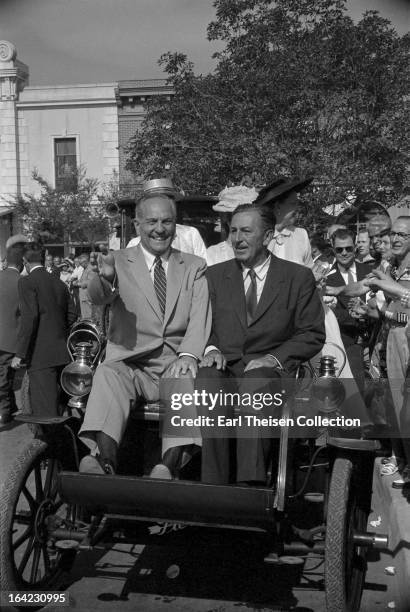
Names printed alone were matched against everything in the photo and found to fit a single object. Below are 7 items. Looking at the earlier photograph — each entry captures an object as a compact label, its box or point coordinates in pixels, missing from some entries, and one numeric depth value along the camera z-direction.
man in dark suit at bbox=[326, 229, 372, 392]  6.92
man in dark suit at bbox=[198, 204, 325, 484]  4.32
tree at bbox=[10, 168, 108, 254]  25.53
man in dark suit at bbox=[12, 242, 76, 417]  7.85
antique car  3.80
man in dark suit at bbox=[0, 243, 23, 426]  9.43
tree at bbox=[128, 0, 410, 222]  12.03
